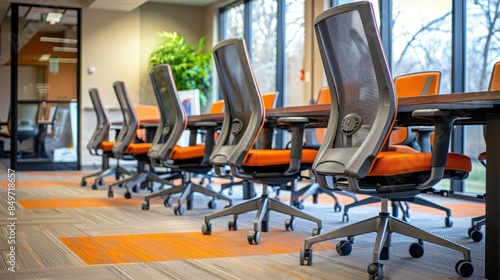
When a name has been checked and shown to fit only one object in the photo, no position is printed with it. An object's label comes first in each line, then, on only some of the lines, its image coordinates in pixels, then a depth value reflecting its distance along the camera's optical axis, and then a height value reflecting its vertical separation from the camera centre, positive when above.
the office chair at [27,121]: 7.77 +0.00
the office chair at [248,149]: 3.18 -0.13
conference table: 2.20 -0.02
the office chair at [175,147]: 4.25 -0.16
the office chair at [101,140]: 6.32 -0.17
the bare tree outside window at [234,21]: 9.03 +1.40
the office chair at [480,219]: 3.29 -0.49
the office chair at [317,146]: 4.55 -0.16
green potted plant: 9.18 +0.84
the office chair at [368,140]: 2.29 -0.06
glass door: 8.78 +0.49
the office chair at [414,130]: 3.68 -0.04
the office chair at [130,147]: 5.34 -0.20
